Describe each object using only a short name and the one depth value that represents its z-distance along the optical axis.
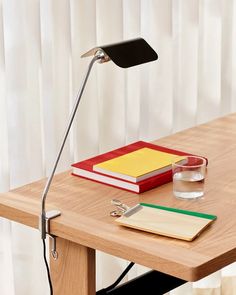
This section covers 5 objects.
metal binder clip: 2.50
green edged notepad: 2.37
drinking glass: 2.60
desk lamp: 2.36
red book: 2.66
